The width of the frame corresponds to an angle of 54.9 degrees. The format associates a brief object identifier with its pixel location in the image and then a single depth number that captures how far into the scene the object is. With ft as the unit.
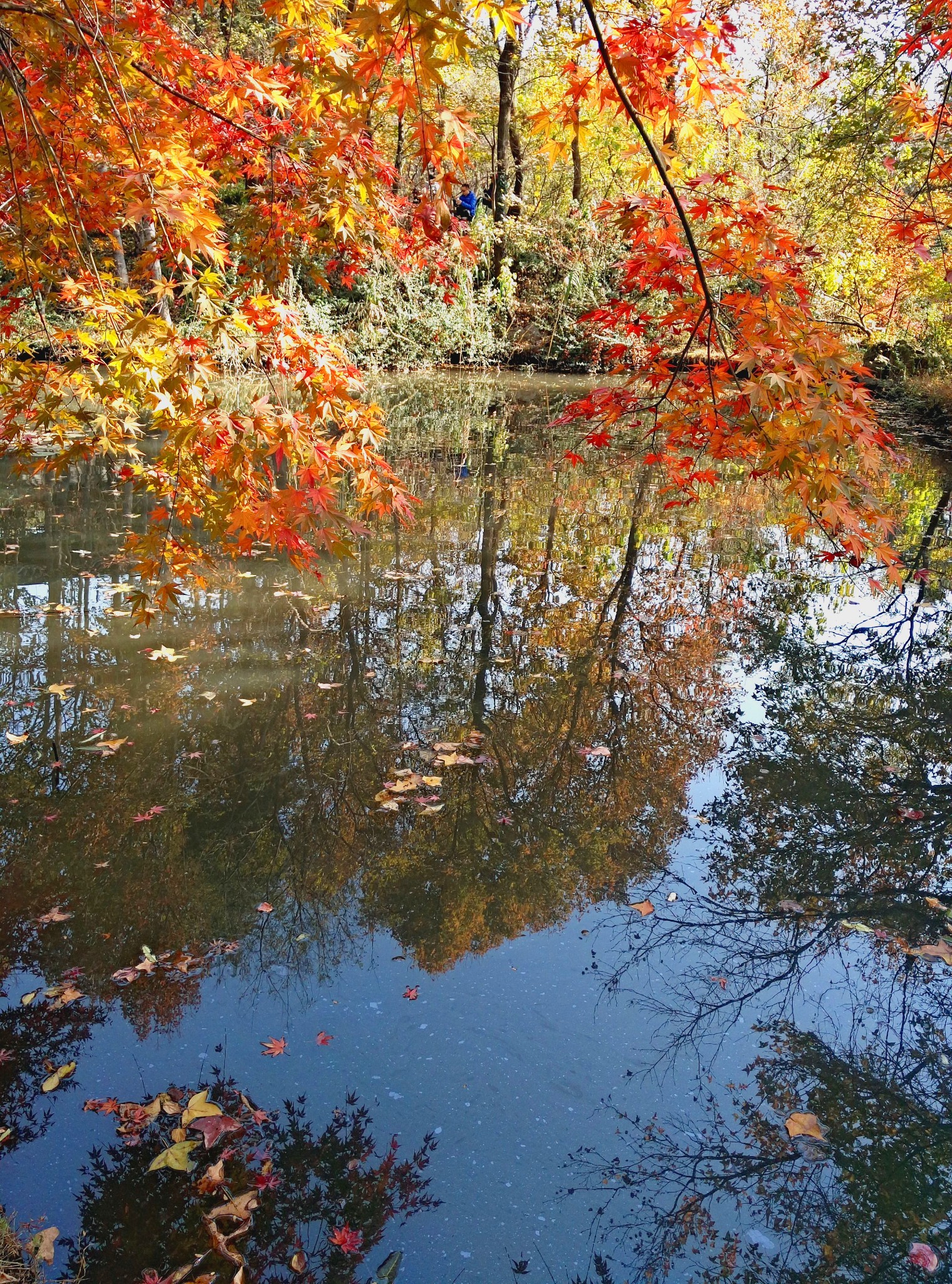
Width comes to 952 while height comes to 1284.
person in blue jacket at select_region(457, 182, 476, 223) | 55.94
